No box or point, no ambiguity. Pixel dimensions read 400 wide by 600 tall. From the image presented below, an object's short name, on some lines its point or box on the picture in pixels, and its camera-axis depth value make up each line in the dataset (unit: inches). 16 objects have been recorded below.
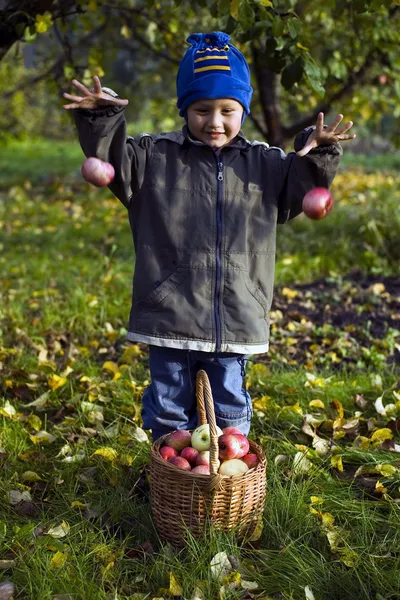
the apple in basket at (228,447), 97.8
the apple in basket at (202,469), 95.7
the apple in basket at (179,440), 102.2
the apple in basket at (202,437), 99.5
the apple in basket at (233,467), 95.7
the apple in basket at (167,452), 99.0
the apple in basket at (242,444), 99.7
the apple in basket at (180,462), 95.9
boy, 97.3
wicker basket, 91.6
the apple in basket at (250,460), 98.3
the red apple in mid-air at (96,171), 88.8
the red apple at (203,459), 97.9
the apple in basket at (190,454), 98.8
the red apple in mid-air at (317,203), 90.9
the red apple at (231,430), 103.3
